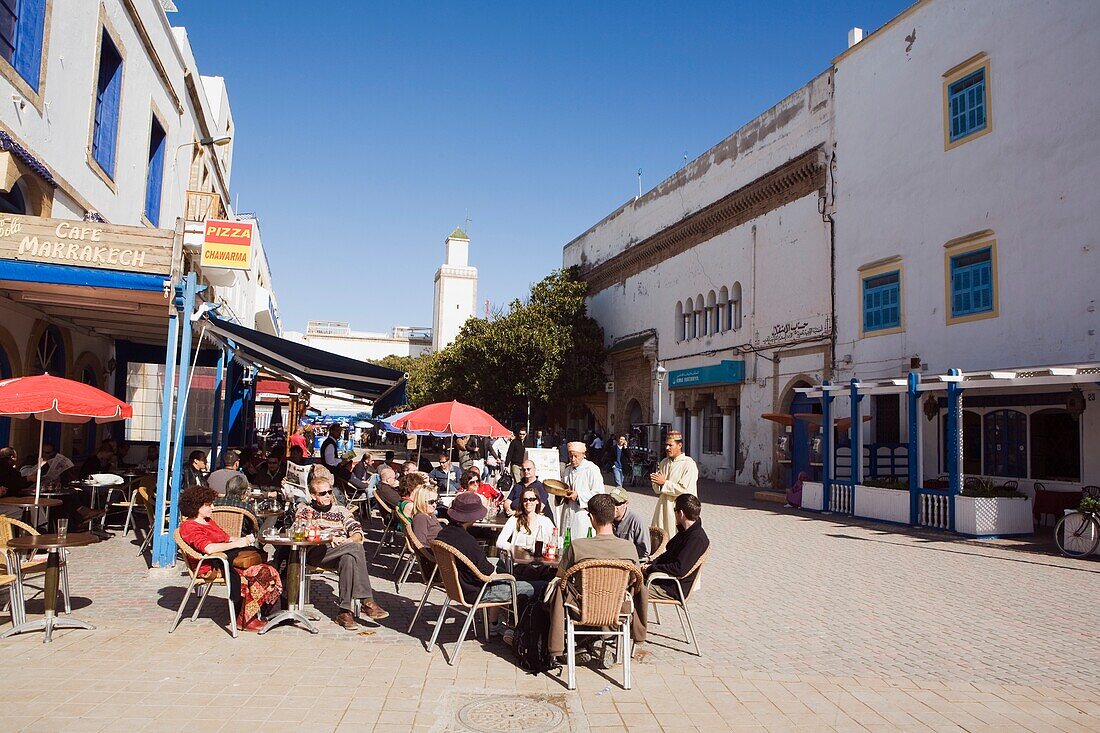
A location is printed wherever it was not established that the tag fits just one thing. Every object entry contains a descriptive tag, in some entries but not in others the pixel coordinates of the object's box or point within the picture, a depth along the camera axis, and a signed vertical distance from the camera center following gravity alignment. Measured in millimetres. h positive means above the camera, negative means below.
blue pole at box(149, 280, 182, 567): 8367 -367
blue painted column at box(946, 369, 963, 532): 12930 +54
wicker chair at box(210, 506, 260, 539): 7500 -883
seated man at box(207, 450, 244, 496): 9336 -622
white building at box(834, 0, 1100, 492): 13641 +4447
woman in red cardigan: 6215 -1127
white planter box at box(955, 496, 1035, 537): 12500 -1092
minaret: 70062 +11923
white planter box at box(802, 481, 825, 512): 16453 -1095
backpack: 5422 -1426
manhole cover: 4434 -1622
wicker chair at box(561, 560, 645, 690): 5168 -1071
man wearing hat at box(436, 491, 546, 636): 5902 -1026
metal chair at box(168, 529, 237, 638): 6055 -1071
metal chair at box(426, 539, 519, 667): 5727 -1056
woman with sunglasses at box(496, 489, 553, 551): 6609 -782
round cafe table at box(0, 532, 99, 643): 5809 -1123
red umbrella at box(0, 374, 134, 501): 7887 +209
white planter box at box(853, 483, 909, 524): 14062 -1098
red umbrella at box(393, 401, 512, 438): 12641 +177
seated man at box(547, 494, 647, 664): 5307 -807
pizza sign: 8477 +1918
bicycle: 10602 -1086
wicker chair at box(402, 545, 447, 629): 6363 -1109
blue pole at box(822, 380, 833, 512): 16094 -89
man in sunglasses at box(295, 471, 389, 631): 6523 -1023
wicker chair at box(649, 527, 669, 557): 7263 -932
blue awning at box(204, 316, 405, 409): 9797 +905
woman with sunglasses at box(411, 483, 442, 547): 7297 -813
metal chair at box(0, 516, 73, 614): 5961 -1097
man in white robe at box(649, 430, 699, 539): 7688 -429
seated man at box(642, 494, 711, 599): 6004 -854
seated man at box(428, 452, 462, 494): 13242 -824
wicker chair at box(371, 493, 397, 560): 9742 -1077
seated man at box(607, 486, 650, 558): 7176 -813
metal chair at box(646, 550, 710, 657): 5868 -1160
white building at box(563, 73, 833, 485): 20781 +4600
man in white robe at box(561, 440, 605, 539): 7784 -475
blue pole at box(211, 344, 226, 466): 14062 +443
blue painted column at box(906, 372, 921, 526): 13711 -53
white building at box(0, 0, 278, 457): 8086 +3405
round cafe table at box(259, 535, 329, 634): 6258 -1261
